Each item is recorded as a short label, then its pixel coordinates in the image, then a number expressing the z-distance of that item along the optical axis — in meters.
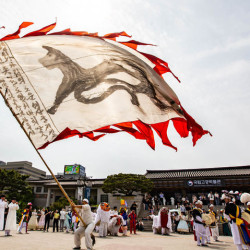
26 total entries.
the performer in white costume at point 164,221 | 14.25
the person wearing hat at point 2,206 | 11.48
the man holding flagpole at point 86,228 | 6.27
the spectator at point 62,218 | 16.72
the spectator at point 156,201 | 25.60
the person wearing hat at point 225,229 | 14.73
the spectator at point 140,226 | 18.02
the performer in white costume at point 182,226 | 15.36
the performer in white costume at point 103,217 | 11.77
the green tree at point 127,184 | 27.83
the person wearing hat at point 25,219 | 13.05
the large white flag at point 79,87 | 3.63
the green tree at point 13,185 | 31.16
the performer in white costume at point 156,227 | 15.01
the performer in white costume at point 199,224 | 9.23
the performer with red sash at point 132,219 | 15.13
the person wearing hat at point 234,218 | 6.27
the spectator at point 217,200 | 23.93
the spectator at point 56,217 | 15.74
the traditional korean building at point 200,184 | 26.44
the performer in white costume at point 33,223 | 16.58
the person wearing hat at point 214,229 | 10.57
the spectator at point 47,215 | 15.41
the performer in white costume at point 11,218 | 10.42
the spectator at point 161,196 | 26.81
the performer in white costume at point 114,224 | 12.80
